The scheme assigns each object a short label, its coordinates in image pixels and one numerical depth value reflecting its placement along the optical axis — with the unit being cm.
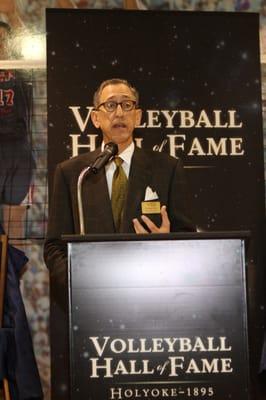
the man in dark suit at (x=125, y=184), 661
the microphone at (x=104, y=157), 544
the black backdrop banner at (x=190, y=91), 853
